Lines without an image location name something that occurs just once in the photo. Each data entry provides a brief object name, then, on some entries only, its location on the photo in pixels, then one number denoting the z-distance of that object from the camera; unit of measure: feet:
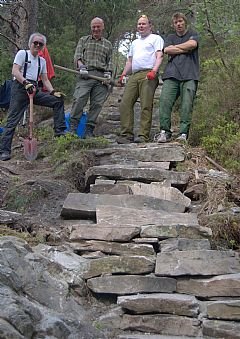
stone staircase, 11.57
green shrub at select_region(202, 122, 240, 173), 20.45
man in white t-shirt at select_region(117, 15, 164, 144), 23.70
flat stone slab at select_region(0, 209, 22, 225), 14.57
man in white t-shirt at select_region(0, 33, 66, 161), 23.48
